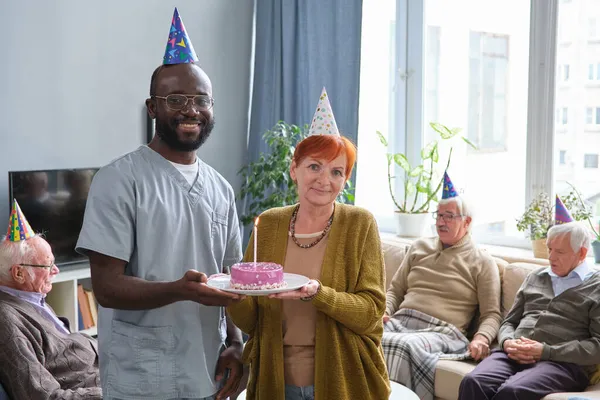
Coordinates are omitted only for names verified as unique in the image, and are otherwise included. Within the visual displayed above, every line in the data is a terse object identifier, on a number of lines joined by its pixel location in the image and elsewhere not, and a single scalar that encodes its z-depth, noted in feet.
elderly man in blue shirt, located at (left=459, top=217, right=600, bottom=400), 9.50
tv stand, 12.84
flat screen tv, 12.56
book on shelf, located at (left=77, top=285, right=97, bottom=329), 13.25
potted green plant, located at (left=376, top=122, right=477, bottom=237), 14.11
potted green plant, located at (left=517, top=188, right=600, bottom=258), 12.12
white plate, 5.05
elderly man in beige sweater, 10.62
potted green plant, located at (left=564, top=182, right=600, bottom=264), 11.75
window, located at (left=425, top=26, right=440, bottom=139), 14.74
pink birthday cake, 5.17
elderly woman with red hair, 5.66
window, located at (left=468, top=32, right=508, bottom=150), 13.82
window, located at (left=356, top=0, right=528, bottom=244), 13.70
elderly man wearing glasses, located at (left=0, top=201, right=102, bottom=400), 8.10
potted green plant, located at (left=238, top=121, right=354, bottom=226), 14.56
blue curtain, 15.20
